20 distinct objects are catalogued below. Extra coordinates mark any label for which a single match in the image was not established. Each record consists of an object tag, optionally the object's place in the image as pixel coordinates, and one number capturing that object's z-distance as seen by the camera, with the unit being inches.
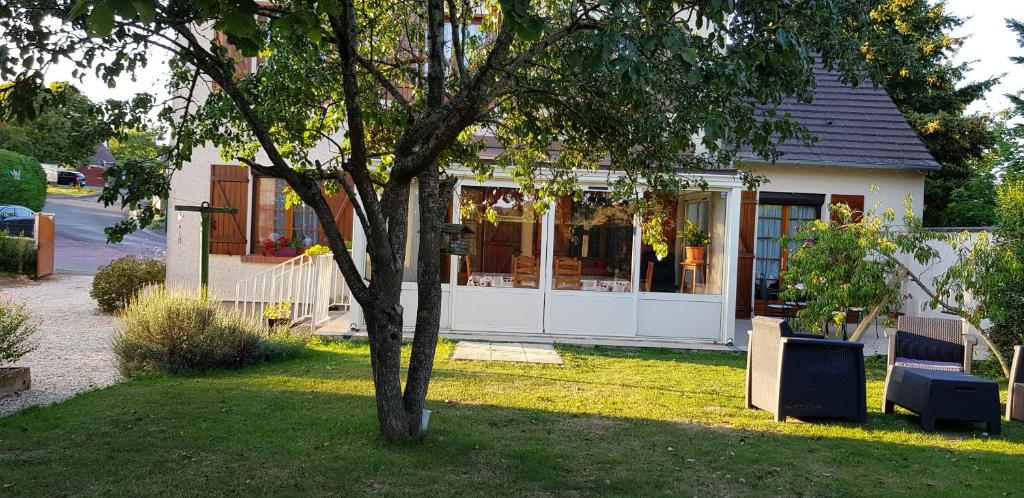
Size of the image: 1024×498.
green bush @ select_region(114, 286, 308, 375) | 354.6
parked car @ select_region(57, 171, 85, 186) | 2153.7
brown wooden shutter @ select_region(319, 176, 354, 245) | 602.5
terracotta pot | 498.0
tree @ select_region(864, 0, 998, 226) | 713.6
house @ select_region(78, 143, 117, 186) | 2356.4
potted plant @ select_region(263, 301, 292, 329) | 446.3
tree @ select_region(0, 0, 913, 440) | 177.2
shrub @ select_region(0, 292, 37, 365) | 310.3
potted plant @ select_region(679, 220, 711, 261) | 491.8
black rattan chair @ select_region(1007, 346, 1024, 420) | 314.2
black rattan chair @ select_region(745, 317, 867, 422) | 293.3
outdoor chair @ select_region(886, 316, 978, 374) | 353.1
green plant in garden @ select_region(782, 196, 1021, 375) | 366.9
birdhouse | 254.5
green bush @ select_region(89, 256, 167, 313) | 580.4
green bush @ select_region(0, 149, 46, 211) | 1187.9
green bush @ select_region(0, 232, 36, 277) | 770.8
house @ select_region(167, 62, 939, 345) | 486.9
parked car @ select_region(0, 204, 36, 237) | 978.1
